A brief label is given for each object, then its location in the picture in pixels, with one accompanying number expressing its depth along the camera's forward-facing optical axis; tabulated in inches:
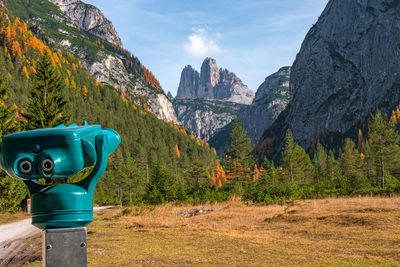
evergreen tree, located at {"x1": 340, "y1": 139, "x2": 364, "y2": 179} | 2365.9
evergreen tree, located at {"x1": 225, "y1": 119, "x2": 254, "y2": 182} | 1834.4
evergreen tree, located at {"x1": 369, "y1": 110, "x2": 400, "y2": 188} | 1557.6
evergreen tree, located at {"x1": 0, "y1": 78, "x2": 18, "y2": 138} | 759.1
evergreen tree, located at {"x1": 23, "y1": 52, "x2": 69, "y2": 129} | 847.1
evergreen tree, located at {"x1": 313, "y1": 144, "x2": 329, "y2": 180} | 2452.3
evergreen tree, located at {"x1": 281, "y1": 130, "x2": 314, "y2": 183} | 2235.5
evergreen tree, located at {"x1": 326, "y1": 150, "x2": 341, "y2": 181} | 2389.3
